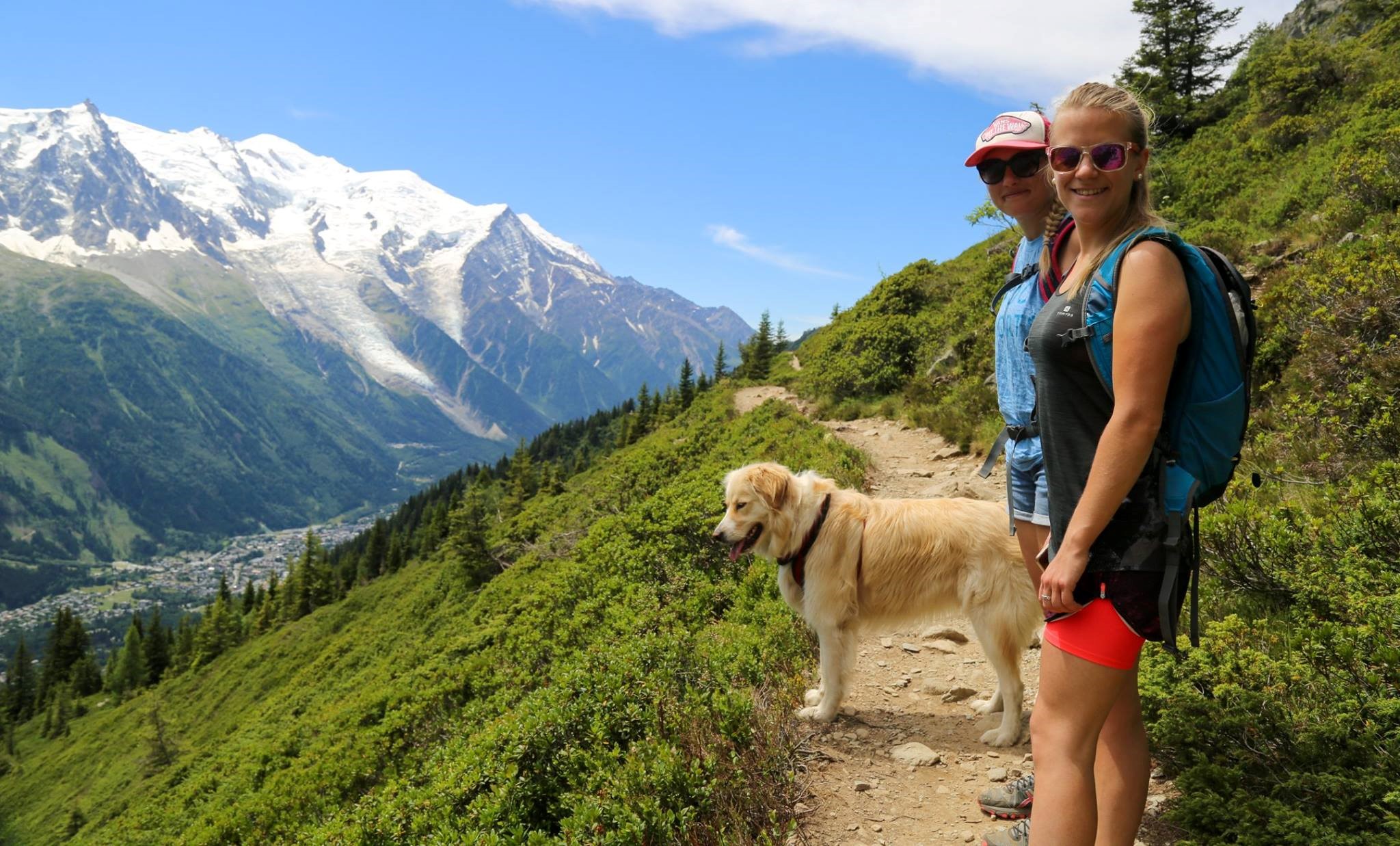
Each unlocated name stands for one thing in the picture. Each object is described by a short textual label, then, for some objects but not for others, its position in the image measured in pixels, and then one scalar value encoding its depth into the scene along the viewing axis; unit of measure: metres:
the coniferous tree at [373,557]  90.31
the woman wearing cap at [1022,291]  3.19
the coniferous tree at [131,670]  75.50
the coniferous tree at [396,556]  82.38
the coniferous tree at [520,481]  50.25
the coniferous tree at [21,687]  83.75
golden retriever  5.10
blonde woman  2.06
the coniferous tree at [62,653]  83.81
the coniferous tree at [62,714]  72.12
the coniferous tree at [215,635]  69.25
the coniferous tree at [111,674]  76.12
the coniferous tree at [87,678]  81.69
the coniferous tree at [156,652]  76.69
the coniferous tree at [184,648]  74.19
